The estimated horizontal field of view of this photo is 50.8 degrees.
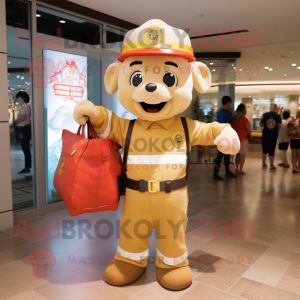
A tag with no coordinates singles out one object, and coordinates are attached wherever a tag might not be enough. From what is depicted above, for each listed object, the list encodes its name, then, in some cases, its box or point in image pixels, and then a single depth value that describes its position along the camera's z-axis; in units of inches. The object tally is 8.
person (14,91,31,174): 156.0
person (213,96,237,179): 258.5
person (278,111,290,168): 327.3
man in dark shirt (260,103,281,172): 302.8
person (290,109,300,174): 299.6
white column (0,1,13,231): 136.4
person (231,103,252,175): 278.0
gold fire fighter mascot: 87.5
